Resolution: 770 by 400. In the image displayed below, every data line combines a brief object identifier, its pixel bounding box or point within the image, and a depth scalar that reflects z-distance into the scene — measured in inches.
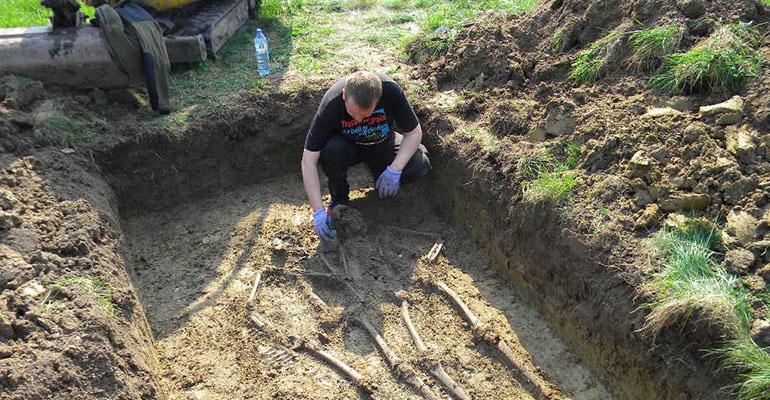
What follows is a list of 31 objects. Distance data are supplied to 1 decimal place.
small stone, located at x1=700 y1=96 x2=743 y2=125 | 165.4
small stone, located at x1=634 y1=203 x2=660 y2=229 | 157.6
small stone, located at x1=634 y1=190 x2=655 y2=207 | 163.2
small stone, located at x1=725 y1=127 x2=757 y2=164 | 156.9
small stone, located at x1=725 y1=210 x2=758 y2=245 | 145.0
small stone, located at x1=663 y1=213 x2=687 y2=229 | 153.0
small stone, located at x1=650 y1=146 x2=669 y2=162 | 167.8
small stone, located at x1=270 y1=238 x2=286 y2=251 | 197.8
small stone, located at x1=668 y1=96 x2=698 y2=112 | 176.7
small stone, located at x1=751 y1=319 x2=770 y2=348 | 127.6
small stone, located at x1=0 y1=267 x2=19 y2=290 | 141.6
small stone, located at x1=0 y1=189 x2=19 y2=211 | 162.4
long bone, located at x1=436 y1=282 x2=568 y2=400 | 153.3
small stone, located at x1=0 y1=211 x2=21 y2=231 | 155.5
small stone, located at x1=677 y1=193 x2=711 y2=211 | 154.9
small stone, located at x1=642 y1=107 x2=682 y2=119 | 175.8
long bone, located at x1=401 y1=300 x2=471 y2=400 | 152.8
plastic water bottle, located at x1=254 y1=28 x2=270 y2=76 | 250.8
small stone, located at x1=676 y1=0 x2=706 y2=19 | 194.9
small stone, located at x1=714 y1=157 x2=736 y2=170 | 156.3
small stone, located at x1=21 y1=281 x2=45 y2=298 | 141.9
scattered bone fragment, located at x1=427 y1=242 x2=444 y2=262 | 195.7
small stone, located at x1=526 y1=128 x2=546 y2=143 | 196.9
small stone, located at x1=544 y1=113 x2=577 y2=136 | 193.5
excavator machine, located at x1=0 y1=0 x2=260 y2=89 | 216.4
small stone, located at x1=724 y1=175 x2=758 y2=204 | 152.3
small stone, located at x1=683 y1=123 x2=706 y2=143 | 165.8
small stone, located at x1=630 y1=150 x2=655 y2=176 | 167.8
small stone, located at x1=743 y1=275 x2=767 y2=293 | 135.6
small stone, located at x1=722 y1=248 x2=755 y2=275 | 140.3
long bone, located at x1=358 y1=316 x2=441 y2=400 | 153.4
